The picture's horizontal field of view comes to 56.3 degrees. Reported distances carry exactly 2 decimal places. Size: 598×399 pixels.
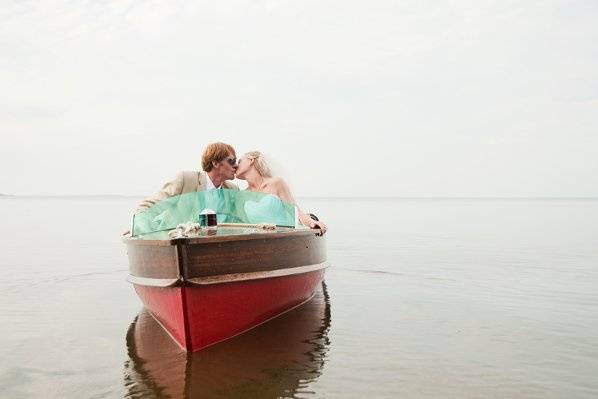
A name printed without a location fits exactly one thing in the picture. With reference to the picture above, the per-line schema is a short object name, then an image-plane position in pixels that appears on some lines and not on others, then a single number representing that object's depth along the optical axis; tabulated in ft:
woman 25.93
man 23.80
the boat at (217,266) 19.01
